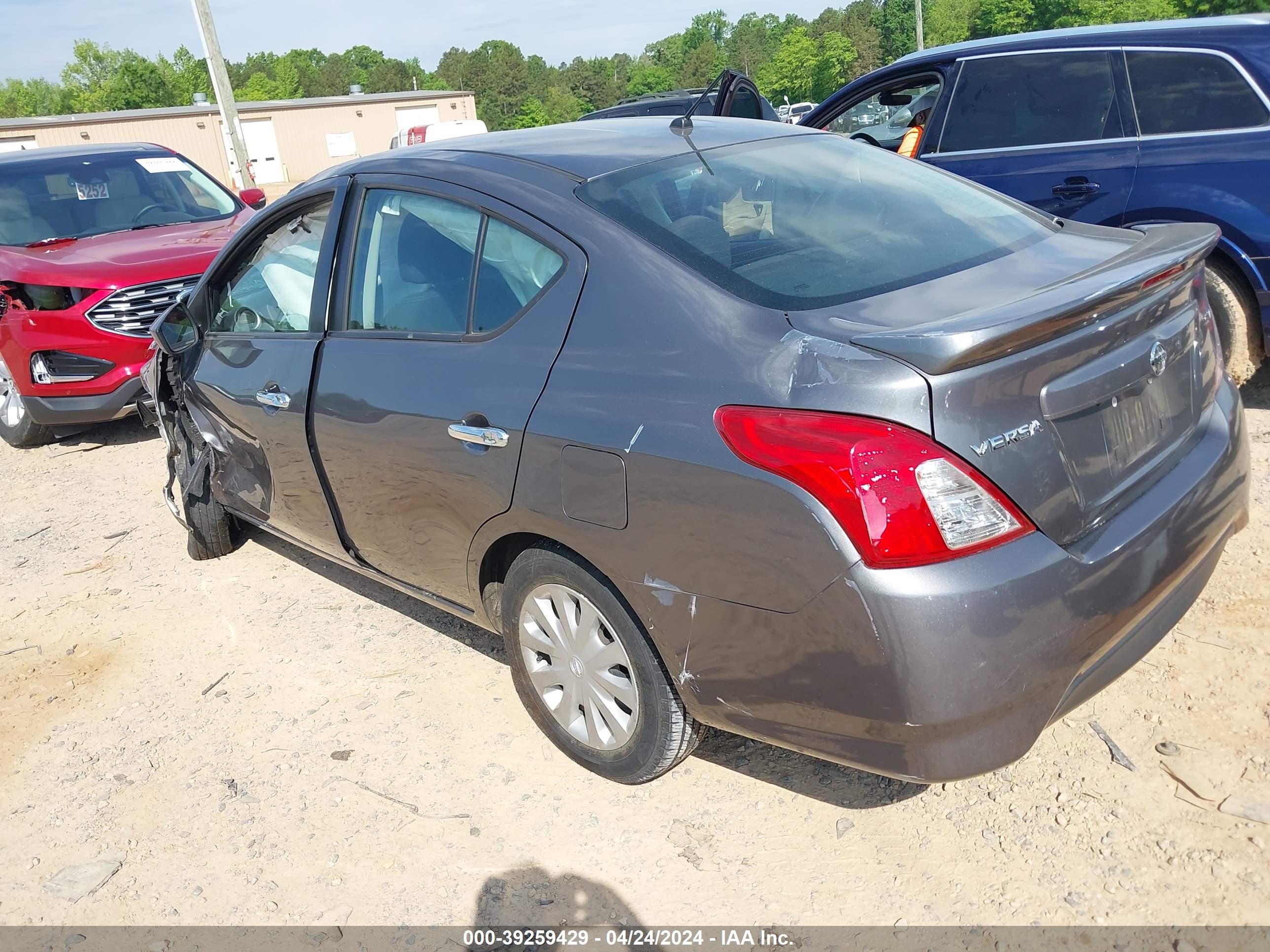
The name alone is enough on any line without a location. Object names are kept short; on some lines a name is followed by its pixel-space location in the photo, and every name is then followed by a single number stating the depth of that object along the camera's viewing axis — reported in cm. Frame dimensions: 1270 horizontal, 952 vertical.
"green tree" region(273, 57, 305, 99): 11294
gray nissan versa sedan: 202
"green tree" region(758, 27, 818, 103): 10312
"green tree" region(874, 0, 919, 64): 10381
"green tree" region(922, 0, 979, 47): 9881
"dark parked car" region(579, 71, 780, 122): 576
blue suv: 446
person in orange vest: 605
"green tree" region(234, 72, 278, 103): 10638
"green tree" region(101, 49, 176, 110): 9169
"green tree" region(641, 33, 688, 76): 15290
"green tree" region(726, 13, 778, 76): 12450
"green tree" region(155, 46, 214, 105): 10581
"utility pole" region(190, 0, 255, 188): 1756
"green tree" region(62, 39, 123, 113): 10431
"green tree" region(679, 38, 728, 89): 11156
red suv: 633
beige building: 4556
